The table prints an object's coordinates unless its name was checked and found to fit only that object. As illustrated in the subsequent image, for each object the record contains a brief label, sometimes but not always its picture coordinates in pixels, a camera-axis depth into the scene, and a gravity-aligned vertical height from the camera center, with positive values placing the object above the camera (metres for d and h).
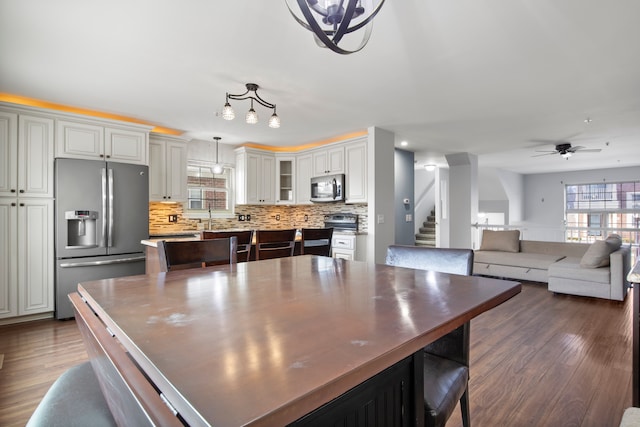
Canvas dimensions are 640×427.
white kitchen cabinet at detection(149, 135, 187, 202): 4.38 +0.66
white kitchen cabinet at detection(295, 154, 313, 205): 5.48 +0.65
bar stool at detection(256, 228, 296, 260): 2.84 -0.27
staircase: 8.23 -0.54
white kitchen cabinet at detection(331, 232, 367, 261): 4.52 -0.45
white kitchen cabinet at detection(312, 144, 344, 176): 4.94 +0.87
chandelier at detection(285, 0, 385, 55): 1.15 +0.77
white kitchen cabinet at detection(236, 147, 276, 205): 5.40 +0.66
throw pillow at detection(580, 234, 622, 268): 3.99 -0.49
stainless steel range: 4.97 -0.11
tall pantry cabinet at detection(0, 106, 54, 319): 3.21 +0.03
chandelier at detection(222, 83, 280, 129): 2.80 +1.16
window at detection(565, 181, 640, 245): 9.29 +0.23
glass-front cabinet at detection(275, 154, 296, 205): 5.75 +0.64
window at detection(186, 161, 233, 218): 5.20 +0.41
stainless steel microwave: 4.84 +0.42
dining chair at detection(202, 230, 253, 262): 2.78 -0.21
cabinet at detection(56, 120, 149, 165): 3.50 +0.86
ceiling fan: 5.43 +1.14
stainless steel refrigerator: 3.39 -0.07
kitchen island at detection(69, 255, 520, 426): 0.45 -0.25
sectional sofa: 3.91 -0.70
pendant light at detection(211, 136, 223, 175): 5.02 +0.79
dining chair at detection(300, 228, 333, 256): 3.11 -0.27
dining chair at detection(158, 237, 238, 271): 1.62 -0.20
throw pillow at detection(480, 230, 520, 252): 5.47 -0.46
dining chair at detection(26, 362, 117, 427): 0.84 -0.54
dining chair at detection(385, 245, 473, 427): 1.02 -0.57
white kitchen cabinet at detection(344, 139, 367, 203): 4.61 +0.64
